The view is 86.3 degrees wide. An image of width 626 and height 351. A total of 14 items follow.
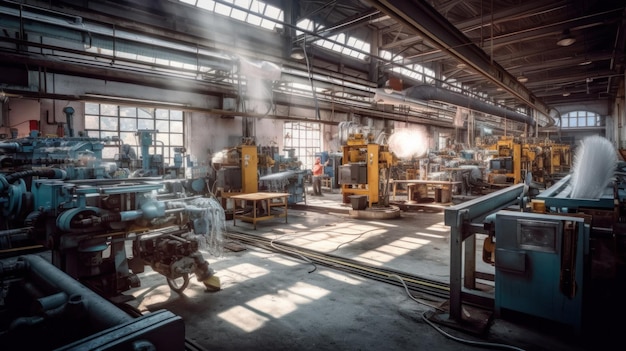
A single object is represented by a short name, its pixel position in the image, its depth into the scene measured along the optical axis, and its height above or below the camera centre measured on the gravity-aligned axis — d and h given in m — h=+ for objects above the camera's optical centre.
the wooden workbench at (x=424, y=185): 9.36 -0.58
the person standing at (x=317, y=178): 12.85 -0.51
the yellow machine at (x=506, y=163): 11.38 +0.11
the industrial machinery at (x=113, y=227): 2.75 -0.56
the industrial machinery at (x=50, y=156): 5.45 +0.15
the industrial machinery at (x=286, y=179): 9.51 -0.39
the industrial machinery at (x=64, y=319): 1.02 -0.65
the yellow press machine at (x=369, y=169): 8.65 -0.10
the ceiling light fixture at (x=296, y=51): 10.81 +3.86
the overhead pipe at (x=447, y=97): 10.16 +2.22
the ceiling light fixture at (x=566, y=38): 10.15 +3.91
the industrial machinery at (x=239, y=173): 8.50 -0.21
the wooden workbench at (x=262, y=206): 7.06 -0.97
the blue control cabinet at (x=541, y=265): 2.42 -0.75
